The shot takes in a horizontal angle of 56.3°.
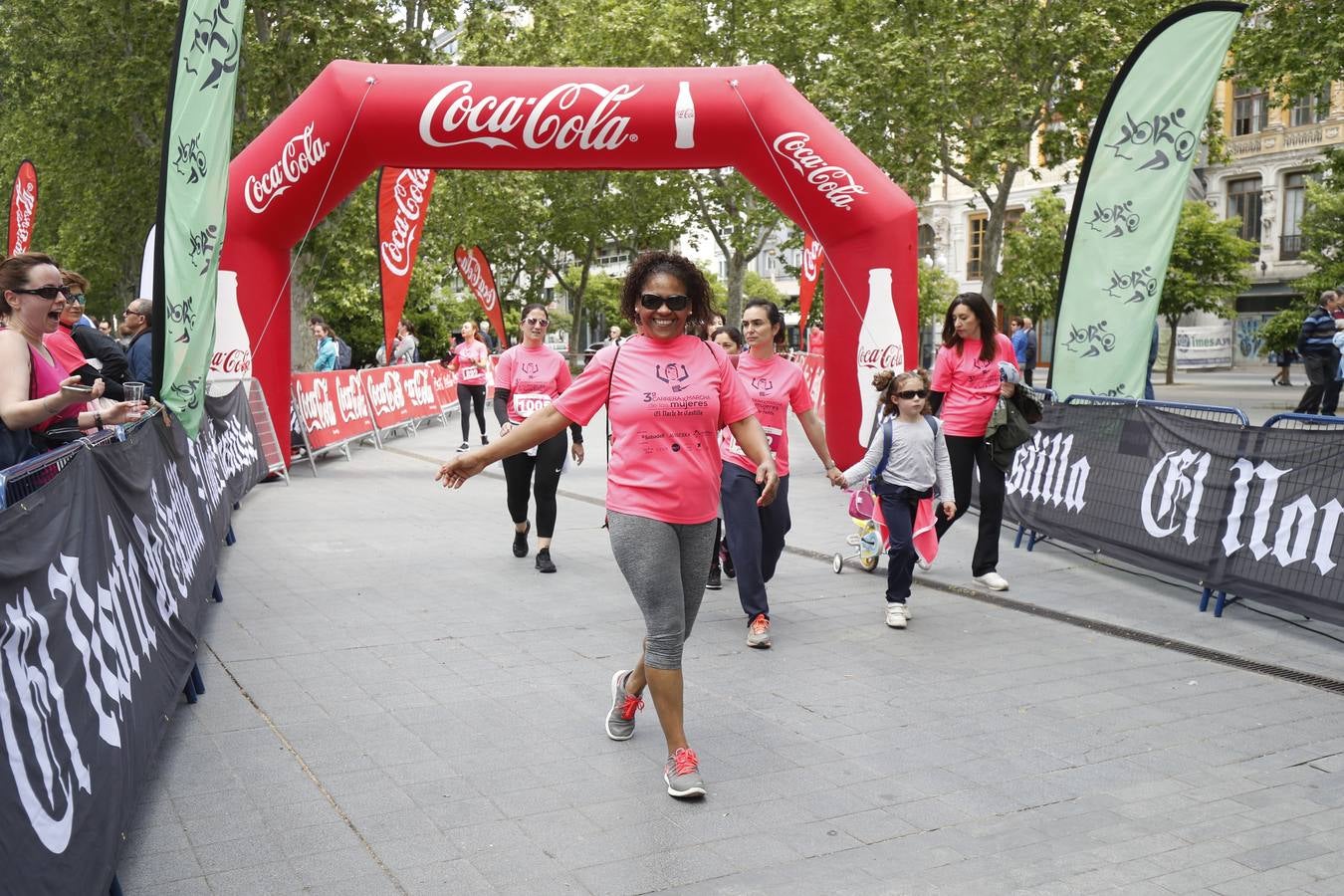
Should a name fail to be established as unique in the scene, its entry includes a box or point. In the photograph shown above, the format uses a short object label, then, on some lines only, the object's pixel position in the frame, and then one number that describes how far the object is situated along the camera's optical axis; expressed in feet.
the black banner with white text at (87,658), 9.39
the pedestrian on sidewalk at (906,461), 23.38
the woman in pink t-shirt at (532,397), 29.48
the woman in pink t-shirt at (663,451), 14.67
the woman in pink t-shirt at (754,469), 21.70
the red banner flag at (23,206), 55.01
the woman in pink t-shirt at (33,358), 15.83
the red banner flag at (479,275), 84.99
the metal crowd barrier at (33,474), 11.81
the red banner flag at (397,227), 57.41
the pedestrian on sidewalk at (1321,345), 54.90
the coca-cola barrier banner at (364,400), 51.98
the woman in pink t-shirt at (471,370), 56.39
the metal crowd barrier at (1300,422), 22.97
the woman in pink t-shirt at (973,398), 26.37
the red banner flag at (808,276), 61.83
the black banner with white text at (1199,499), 21.53
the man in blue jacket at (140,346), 29.89
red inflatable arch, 38.58
